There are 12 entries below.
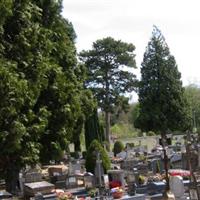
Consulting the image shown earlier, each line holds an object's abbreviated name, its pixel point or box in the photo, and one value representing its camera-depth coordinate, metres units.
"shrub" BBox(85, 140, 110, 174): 22.84
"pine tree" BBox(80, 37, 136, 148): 53.59
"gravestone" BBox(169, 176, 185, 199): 14.39
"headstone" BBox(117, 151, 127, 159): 33.55
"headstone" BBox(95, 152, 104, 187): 17.17
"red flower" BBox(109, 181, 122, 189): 18.24
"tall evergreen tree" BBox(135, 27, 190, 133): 48.44
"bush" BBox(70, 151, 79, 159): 37.63
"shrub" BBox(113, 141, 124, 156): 40.31
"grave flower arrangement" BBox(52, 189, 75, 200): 14.16
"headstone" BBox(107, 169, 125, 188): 19.34
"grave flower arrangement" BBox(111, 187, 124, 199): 14.14
